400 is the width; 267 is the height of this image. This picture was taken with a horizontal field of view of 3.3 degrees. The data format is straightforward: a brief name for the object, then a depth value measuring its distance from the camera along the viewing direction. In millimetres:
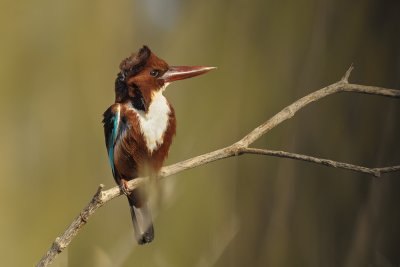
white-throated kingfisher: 7371
